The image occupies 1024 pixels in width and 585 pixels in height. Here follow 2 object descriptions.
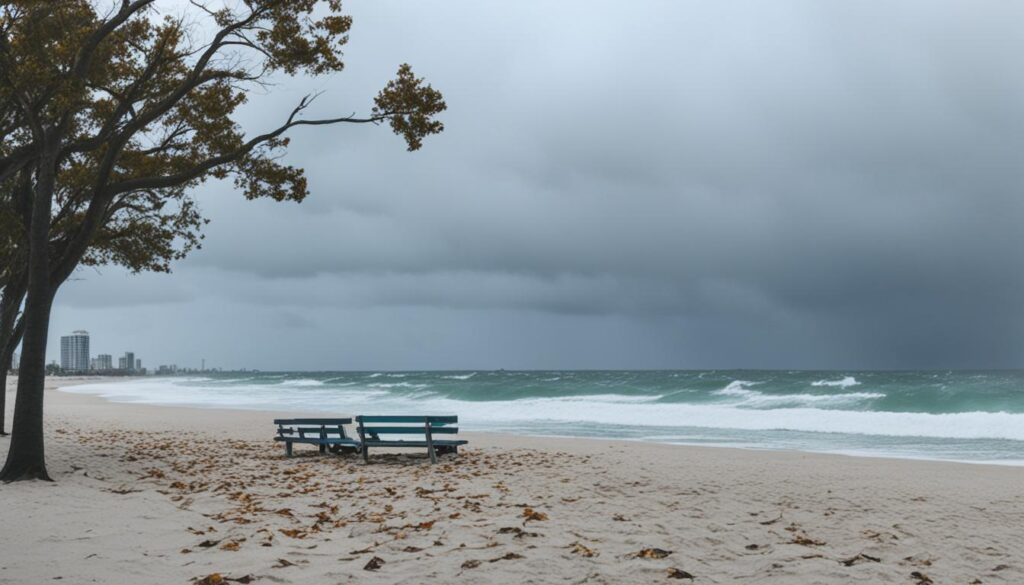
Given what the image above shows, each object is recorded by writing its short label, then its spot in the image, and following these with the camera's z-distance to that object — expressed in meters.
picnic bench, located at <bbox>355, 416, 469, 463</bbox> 14.54
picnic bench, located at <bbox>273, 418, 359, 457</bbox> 15.32
